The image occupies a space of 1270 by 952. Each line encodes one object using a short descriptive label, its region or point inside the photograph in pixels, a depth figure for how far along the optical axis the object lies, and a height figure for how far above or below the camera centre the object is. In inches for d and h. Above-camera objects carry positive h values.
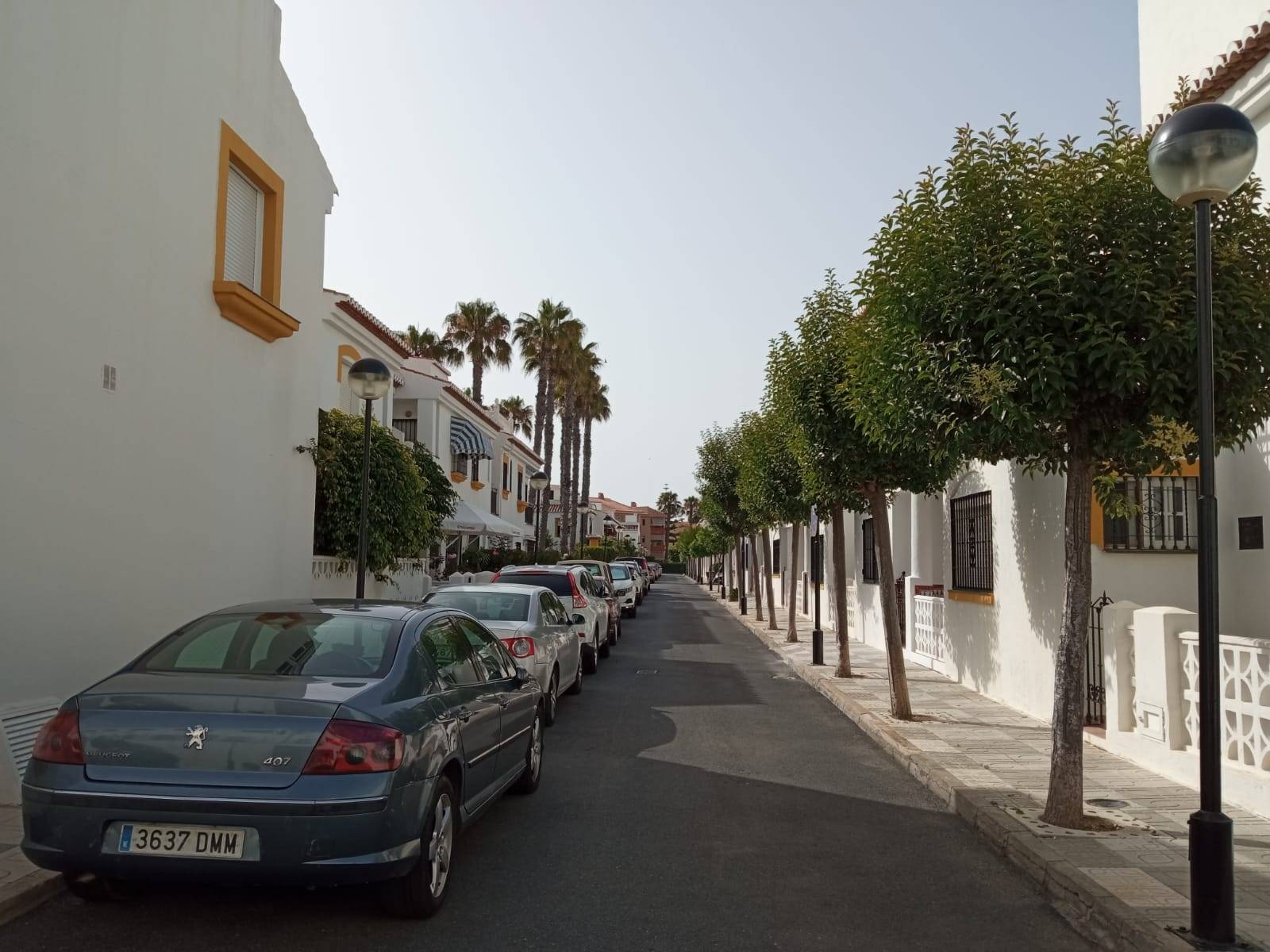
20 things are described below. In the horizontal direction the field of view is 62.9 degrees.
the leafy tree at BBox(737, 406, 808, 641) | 780.0 +67.6
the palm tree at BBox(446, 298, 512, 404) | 1743.4 +376.9
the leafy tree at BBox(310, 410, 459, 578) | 577.6 +34.6
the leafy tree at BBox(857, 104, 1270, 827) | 242.7 +59.8
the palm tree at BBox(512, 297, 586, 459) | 1680.6 +361.4
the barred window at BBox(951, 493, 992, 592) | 524.7 +11.6
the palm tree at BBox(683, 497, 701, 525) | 4963.6 +282.5
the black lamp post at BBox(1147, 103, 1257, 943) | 181.8 +26.4
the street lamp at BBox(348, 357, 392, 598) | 411.5 +69.3
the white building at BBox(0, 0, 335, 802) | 302.7 +79.6
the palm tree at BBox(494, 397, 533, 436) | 2721.5 +380.7
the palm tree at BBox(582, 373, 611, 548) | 2171.5 +323.4
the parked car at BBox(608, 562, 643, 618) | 1255.1 -34.5
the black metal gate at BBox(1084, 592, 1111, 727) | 399.9 -43.2
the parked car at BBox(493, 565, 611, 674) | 634.1 -20.2
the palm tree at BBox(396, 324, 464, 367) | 1774.1 +361.0
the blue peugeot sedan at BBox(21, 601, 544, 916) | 170.9 -38.1
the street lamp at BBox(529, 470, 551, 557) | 1167.6 +88.3
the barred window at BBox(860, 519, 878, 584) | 878.4 +9.5
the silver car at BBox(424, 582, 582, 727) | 430.3 -28.3
